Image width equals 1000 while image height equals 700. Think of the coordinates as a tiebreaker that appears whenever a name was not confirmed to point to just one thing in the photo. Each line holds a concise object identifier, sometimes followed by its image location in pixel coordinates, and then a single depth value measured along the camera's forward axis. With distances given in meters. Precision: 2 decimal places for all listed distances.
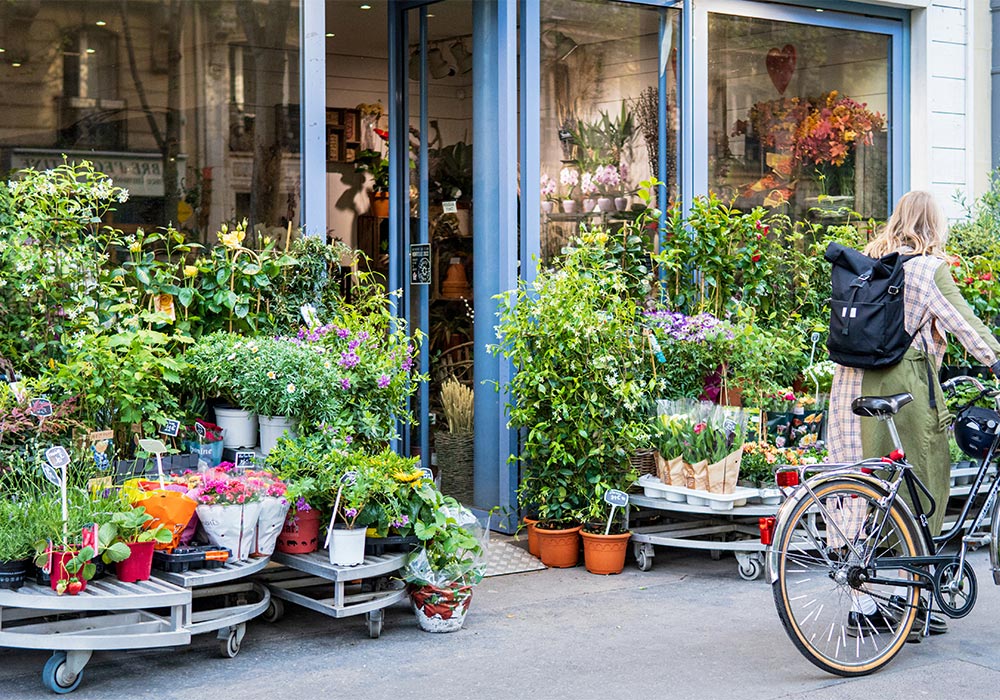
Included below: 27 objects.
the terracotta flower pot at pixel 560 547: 6.91
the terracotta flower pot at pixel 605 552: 6.76
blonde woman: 5.47
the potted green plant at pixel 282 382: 5.79
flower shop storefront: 7.48
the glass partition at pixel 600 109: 7.75
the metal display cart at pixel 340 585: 5.34
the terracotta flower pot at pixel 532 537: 7.07
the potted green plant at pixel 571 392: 6.78
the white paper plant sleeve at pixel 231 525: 5.14
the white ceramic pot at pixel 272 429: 5.95
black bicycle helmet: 5.43
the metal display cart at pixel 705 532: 6.71
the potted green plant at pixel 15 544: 4.74
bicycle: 4.93
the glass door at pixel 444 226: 7.80
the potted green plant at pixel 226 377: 5.87
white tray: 6.59
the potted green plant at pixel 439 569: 5.59
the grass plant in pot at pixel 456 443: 7.82
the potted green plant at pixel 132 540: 4.84
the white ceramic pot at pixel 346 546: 5.36
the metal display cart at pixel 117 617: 4.65
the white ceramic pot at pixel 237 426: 6.04
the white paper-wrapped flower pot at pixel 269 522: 5.28
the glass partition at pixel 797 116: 8.48
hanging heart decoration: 8.76
